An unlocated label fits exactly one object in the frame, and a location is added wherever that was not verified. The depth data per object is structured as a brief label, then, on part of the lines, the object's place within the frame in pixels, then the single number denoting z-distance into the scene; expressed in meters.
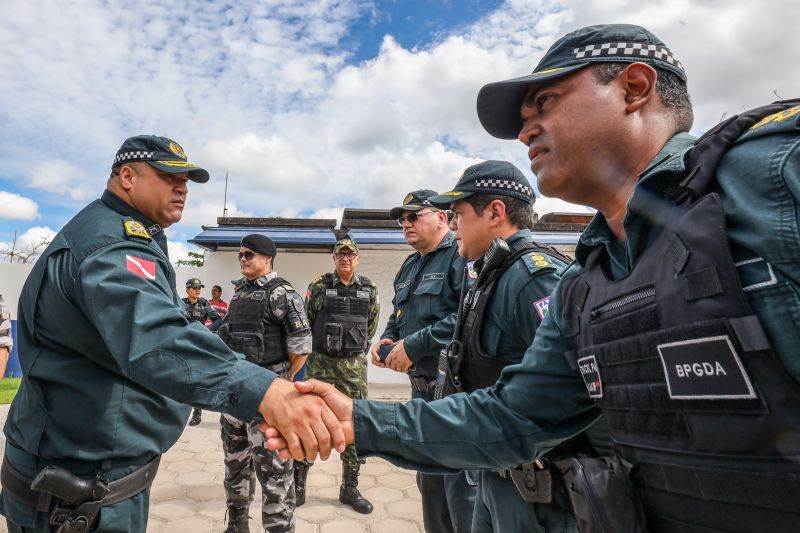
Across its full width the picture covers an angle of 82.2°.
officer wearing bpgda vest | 0.72
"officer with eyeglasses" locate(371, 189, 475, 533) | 2.55
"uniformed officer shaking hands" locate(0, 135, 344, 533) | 1.63
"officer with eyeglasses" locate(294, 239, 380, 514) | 4.83
